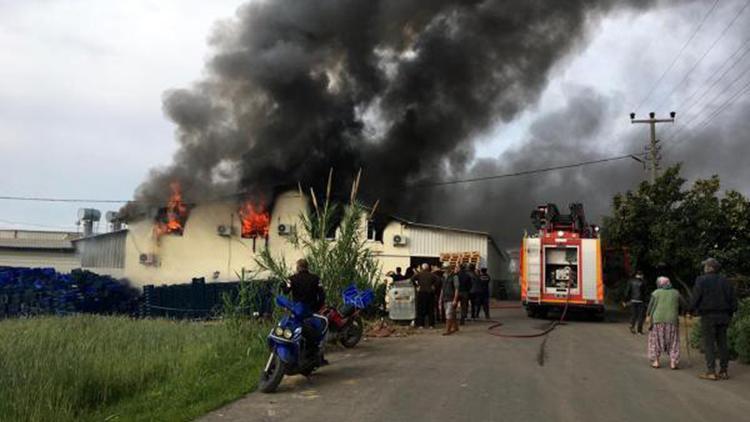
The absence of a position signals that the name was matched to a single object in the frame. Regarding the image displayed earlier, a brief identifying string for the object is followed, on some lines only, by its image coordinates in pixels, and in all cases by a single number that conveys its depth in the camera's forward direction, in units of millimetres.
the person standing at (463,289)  15758
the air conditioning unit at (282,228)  29631
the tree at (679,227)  19703
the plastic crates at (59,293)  21938
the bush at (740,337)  9852
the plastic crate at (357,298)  10434
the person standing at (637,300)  14984
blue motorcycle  7473
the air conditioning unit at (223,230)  31453
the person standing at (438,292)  15609
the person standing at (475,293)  17656
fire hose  13742
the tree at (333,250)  11531
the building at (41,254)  39156
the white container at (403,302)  15133
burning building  30891
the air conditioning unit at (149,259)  31261
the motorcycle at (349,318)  9594
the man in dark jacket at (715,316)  8719
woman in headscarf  9586
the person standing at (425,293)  14844
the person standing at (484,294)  18297
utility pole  29125
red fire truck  18281
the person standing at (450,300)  14062
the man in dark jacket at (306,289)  8617
